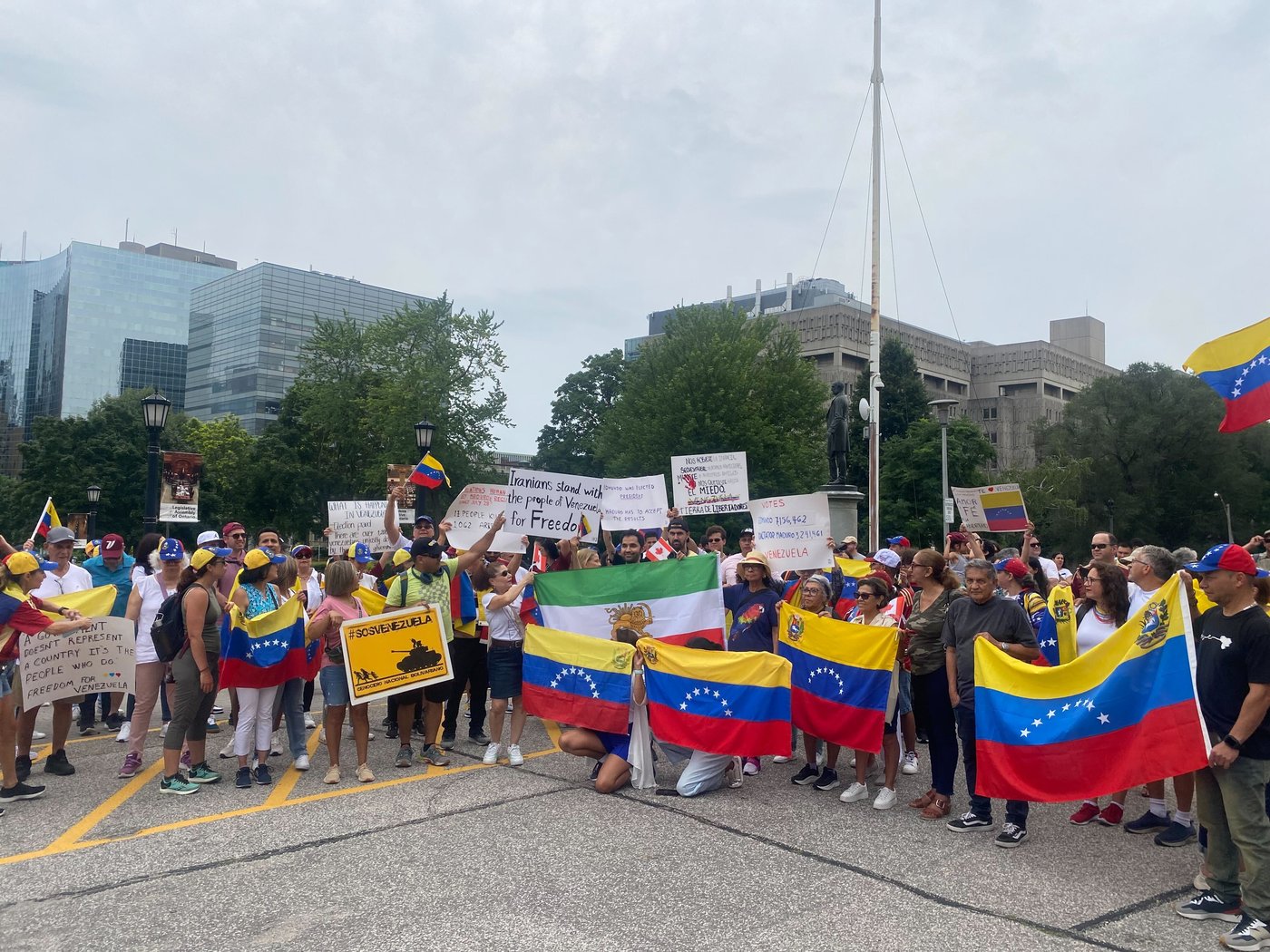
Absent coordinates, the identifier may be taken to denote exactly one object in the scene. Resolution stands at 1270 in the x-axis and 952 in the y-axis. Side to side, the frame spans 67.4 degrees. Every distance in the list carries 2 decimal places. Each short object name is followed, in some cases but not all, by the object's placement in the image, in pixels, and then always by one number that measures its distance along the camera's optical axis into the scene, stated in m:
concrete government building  108.44
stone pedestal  20.34
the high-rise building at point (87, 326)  136.00
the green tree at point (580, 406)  65.62
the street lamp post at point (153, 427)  16.16
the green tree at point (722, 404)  42.94
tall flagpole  24.25
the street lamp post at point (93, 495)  33.50
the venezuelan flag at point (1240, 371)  8.55
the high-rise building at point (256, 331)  119.19
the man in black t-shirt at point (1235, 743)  4.81
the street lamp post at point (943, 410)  34.92
